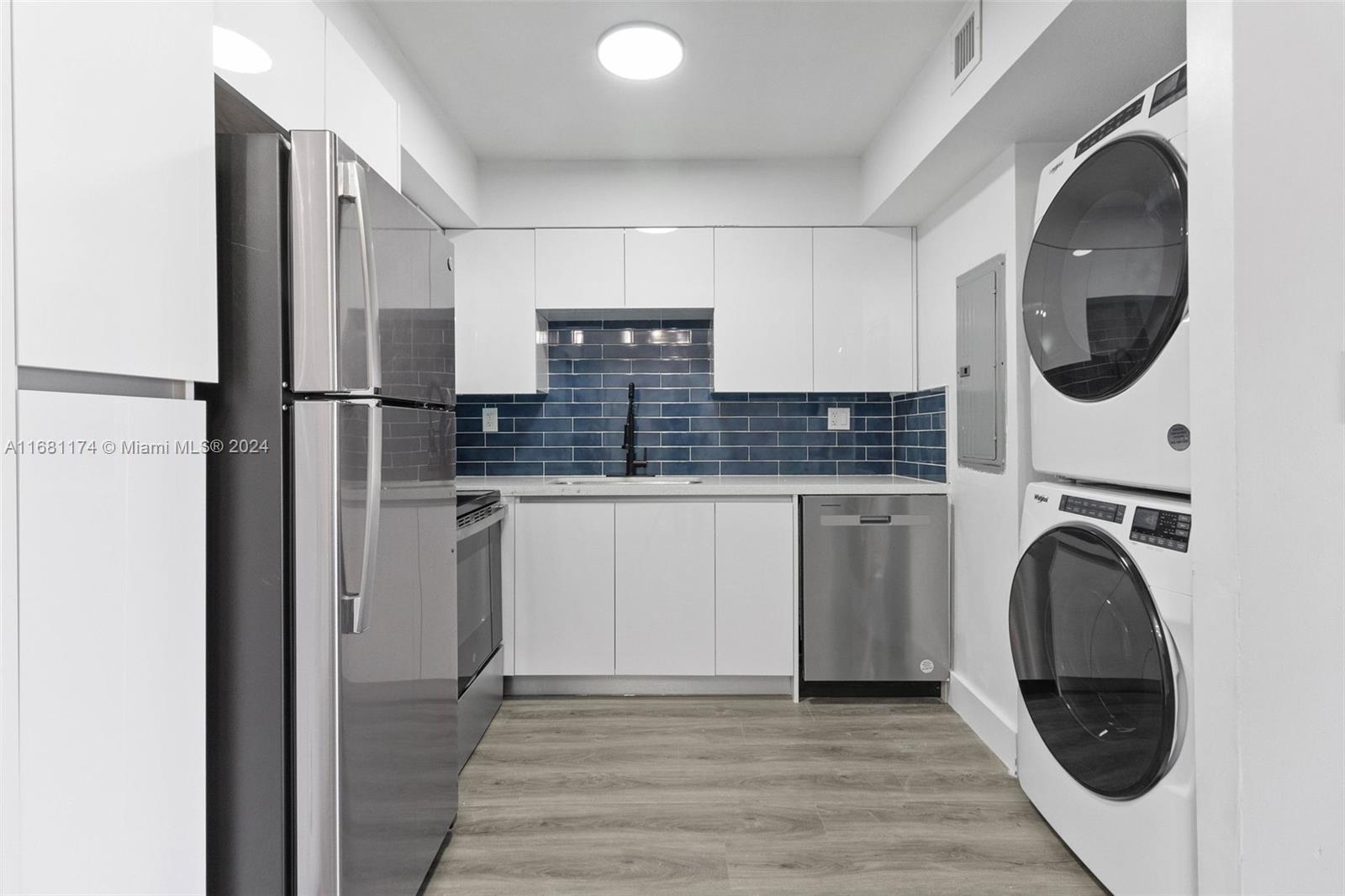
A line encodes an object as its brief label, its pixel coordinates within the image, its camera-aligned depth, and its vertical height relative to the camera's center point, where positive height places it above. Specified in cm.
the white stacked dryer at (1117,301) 140 +32
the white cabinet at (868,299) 331 +68
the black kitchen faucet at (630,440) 352 +2
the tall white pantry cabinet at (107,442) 74 +0
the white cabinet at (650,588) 301 -62
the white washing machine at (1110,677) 137 -53
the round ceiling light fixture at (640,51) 220 +127
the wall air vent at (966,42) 199 +118
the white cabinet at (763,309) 330 +64
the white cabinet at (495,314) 330 +62
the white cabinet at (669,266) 329 +84
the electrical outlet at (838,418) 364 +13
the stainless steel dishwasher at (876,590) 291 -61
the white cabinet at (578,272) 329 +81
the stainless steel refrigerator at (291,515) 121 -13
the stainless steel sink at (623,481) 320 -18
